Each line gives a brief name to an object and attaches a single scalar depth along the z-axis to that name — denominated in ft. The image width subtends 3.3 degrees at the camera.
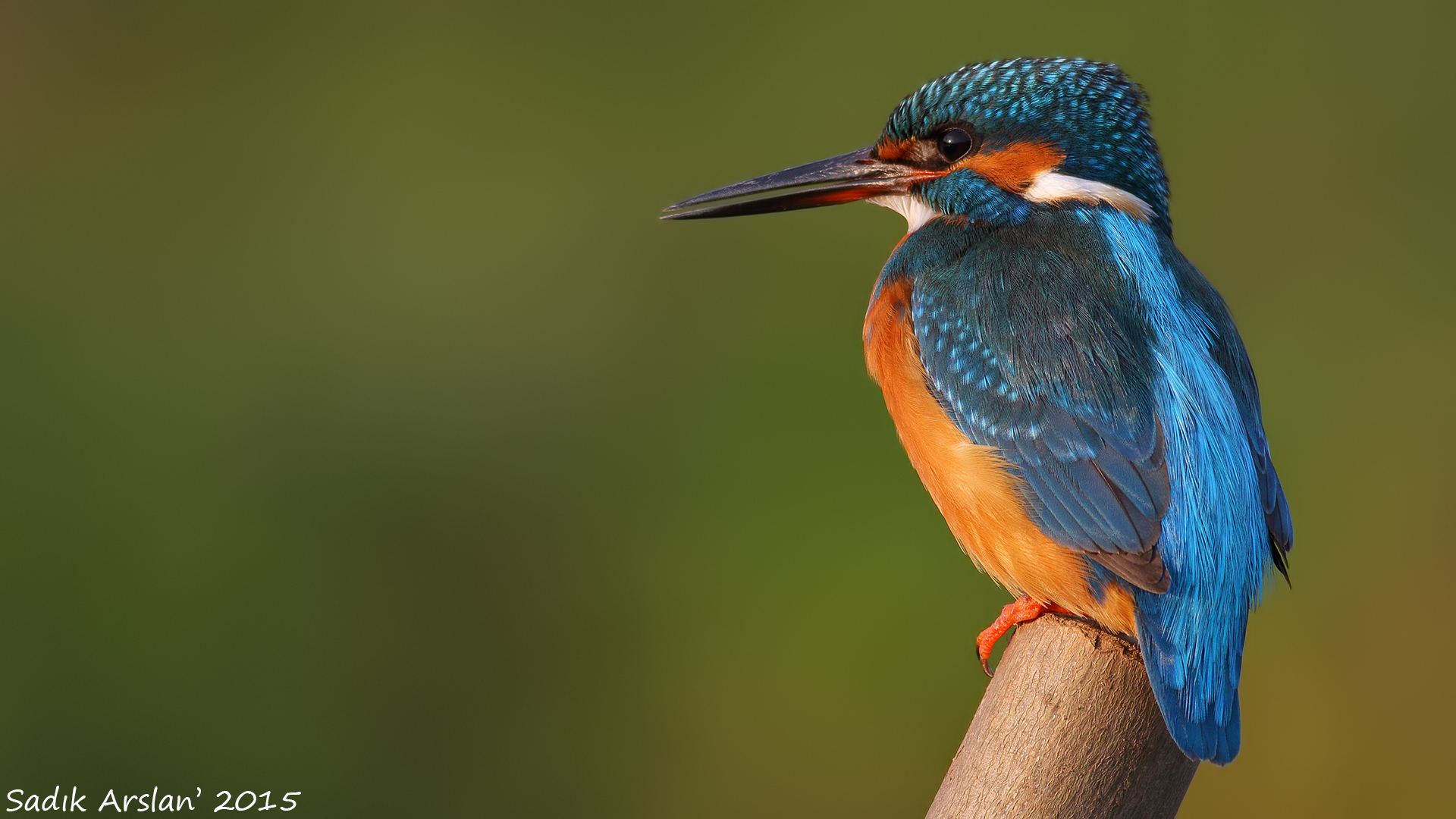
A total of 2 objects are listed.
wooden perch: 12.19
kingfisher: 12.30
